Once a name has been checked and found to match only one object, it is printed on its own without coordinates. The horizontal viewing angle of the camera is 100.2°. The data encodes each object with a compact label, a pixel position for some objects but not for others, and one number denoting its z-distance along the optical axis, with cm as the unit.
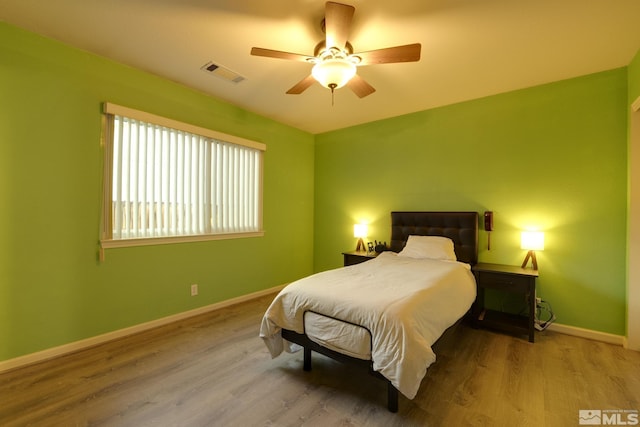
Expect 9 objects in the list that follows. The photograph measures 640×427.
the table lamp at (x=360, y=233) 409
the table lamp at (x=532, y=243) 275
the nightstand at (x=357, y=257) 370
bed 154
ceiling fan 175
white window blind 260
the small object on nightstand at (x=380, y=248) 381
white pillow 310
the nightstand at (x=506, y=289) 259
